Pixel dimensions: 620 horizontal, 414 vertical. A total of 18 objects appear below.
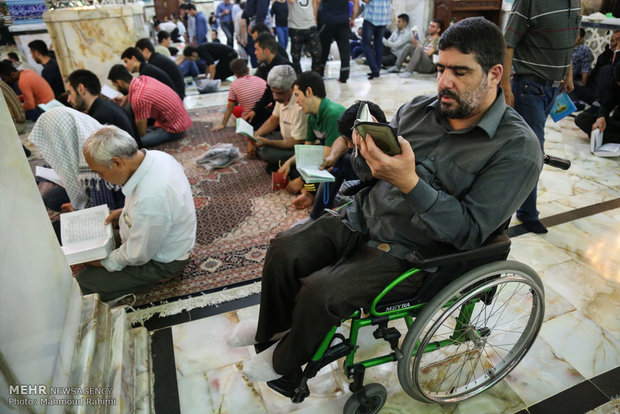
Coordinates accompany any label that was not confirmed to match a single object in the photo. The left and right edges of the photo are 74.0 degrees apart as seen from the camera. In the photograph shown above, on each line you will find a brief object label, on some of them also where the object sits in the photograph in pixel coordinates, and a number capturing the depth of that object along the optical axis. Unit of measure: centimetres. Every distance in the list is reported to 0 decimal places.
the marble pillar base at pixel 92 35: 577
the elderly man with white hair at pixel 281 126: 352
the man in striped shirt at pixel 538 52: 247
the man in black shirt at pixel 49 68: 593
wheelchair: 138
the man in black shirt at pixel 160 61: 552
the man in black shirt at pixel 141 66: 497
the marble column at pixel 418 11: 793
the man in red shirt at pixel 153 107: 432
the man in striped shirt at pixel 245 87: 452
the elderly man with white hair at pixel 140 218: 203
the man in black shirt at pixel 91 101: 323
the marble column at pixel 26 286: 108
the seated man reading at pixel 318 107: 299
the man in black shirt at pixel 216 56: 742
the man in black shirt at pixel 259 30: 556
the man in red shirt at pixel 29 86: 504
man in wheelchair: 136
